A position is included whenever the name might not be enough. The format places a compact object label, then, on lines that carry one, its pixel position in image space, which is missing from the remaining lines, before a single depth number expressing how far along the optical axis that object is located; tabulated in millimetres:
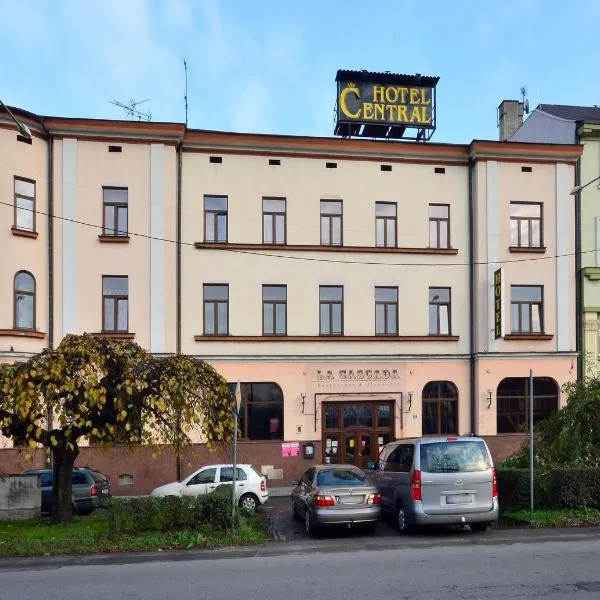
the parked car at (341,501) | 13438
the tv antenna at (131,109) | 26453
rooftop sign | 27734
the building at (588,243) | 25750
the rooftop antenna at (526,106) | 36656
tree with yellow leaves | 12273
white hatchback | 18281
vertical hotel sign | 24422
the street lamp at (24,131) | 14559
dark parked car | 18058
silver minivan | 13039
